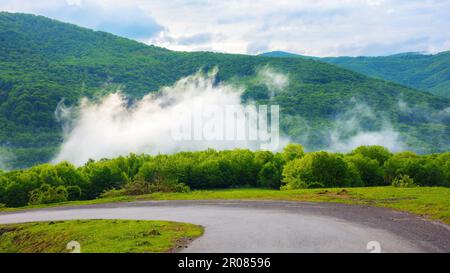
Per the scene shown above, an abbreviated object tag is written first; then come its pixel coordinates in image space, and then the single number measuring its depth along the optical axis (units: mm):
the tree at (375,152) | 104562
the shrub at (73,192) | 89256
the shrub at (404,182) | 73725
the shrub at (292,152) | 111000
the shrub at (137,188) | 80188
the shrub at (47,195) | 77250
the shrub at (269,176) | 103125
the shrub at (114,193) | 81188
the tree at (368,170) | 94250
